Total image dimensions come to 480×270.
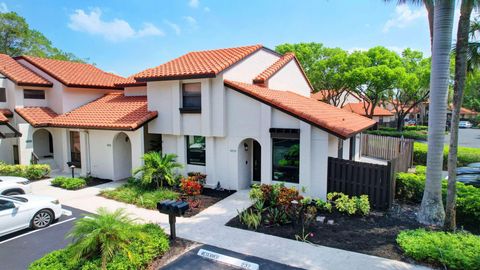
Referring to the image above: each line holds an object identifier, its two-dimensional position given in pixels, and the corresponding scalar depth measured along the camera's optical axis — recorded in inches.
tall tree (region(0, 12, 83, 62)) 1307.8
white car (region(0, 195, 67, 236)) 343.0
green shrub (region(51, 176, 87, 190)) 564.0
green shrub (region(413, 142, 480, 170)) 743.4
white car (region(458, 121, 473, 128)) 2399.4
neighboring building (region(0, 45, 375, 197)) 482.3
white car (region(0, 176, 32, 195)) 456.4
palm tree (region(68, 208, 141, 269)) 256.2
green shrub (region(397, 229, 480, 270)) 256.5
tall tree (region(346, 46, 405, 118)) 1078.4
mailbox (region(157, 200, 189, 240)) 315.0
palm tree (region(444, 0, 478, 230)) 320.2
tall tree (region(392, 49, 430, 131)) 1159.6
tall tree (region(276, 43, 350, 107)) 1173.1
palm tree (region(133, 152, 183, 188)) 514.6
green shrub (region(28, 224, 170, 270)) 251.9
